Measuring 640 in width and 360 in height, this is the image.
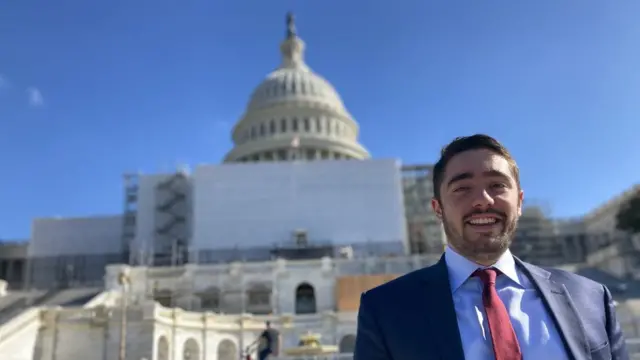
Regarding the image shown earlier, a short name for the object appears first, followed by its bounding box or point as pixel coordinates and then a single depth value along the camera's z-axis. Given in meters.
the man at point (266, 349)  21.06
